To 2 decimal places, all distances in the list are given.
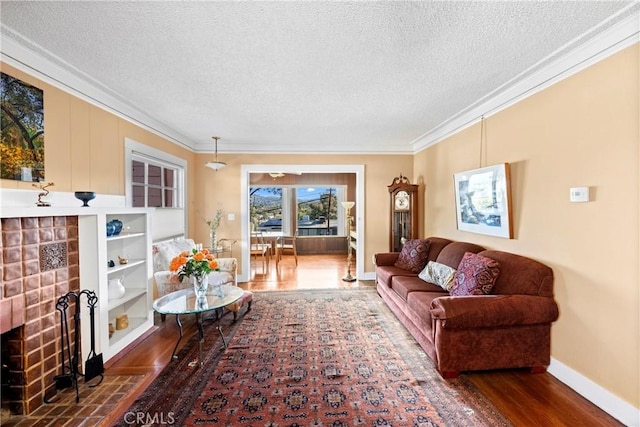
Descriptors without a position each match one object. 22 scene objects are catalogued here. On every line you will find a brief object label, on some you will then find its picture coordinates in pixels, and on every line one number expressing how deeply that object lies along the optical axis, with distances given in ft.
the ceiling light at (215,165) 14.32
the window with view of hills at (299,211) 29.78
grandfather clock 16.22
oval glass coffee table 8.29
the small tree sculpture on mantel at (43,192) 6.84
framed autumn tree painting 6.28
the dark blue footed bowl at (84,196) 7.70
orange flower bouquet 8.79
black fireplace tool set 6.73
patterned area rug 6.16
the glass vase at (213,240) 16.56
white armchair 11.42
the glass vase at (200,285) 9.00
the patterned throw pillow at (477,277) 8.16
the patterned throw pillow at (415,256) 12.85
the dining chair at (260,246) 20.40
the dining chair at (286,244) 23.38
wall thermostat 6.69
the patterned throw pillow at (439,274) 10.14
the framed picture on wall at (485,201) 9.28
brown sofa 7.23
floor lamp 17.52
